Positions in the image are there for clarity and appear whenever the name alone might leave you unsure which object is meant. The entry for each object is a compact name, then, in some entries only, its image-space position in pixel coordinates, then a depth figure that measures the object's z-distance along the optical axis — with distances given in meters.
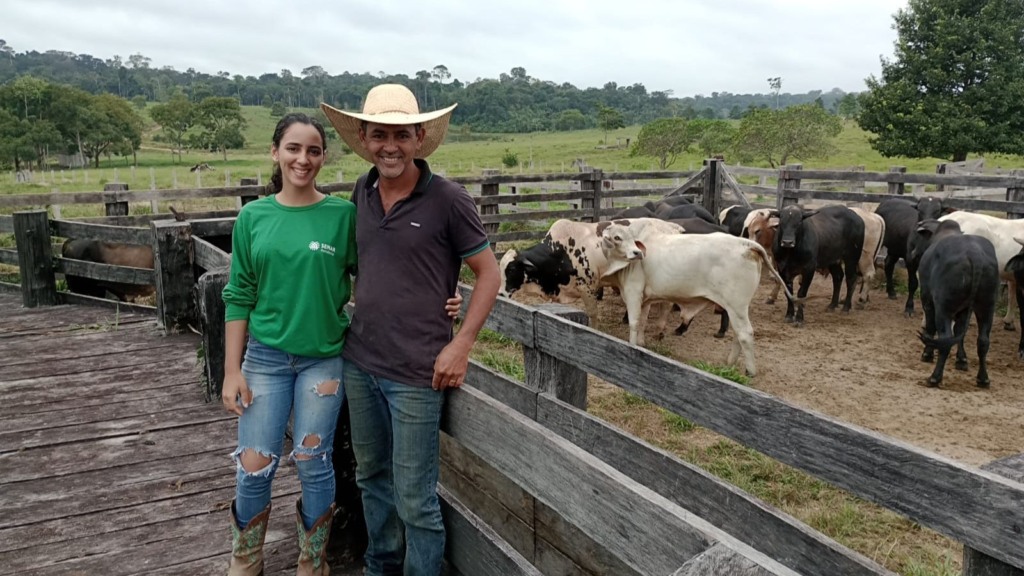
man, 2.40
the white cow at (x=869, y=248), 10.91
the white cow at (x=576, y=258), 8.83
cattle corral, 1.61
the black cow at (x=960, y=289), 7.29
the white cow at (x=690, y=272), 7.56
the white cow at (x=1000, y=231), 8.67
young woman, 2.59
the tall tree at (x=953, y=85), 29.77
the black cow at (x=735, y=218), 11.80
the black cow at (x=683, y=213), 11.15
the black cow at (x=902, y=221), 10.43
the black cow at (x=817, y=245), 9.80
